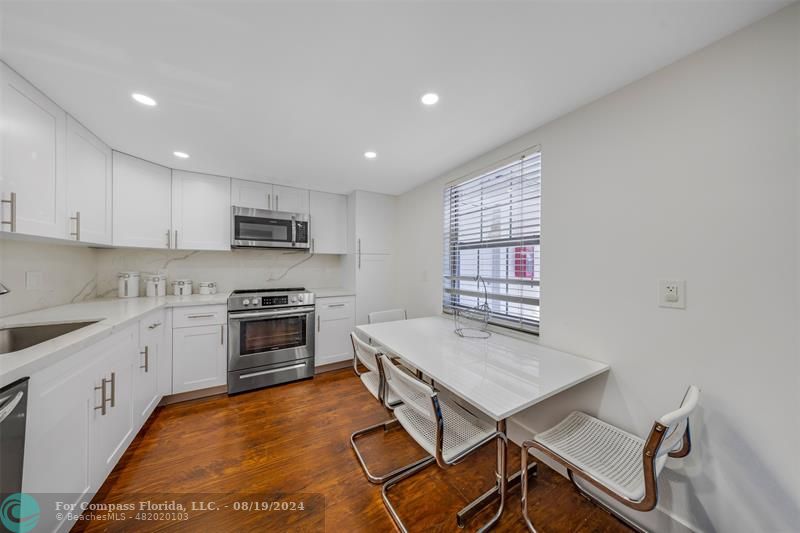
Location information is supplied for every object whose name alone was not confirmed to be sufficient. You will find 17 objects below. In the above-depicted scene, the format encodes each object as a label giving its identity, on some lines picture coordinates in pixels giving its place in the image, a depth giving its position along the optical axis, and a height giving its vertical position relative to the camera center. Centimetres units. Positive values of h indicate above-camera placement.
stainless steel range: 261 -77
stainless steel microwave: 286 +40
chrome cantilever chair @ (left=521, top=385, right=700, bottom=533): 92 -85
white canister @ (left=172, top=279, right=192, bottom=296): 279 -25
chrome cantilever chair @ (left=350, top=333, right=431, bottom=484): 156 -77
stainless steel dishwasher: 85 -57
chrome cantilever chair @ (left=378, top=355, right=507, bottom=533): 118 -86
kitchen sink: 141 -40
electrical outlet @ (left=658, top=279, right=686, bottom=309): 121 -12
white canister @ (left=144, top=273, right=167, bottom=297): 263 -22
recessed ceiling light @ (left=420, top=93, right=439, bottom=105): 148 +95
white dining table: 116 -55
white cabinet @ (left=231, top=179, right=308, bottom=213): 294 +79
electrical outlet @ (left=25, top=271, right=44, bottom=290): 178 -12
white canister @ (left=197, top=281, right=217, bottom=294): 293 -26
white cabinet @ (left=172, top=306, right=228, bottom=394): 239 -84
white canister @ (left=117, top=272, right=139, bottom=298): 250 -21
